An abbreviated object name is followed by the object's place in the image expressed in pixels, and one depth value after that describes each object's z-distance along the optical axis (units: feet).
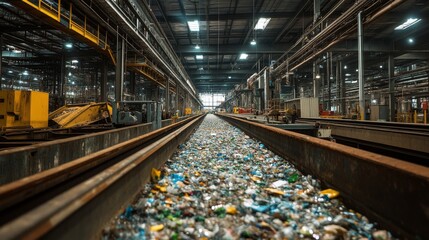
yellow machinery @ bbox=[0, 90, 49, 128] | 21.01
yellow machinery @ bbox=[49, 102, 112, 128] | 26.40
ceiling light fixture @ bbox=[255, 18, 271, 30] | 45.52
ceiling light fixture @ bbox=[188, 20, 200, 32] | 46.91
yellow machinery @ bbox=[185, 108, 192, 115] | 96.25
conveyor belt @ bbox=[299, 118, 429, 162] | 16.01
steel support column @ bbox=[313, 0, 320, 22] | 37.14
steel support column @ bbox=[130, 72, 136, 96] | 58.85
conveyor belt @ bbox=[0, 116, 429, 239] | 4.09
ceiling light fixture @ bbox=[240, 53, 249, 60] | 73.31
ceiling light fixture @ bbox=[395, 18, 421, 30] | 41.38
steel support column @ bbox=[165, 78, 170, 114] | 61.88
